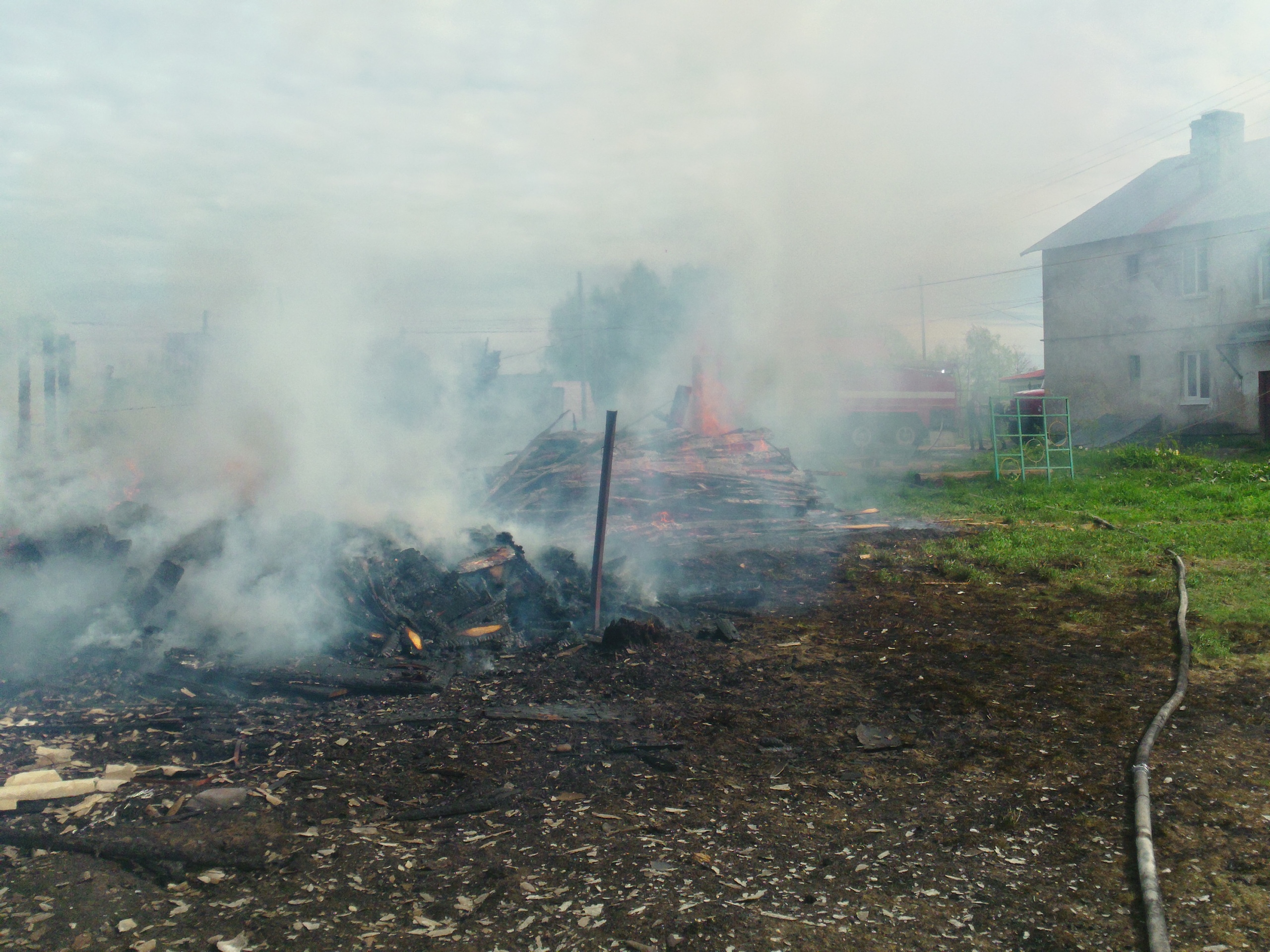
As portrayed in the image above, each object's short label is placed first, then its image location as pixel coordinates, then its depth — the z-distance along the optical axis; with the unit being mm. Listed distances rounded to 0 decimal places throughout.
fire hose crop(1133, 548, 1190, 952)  2908
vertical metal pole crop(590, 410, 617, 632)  7262
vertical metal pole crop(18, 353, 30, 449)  8992
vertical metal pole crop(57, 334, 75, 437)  11234
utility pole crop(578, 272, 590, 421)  29359
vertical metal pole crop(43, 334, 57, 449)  10711
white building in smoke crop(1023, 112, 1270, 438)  20891
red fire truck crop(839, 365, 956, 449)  27703
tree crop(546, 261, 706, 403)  24422
